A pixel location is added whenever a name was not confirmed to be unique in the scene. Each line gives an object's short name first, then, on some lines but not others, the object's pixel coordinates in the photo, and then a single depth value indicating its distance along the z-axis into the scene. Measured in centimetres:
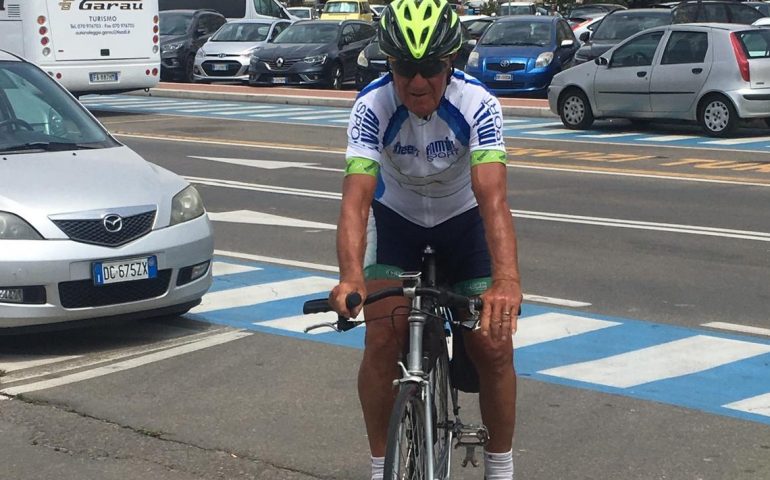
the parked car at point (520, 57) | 2677
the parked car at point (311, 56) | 3138
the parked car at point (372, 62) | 3036
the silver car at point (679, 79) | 2008
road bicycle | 392
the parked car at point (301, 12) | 5167
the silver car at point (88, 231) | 770
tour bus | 2505
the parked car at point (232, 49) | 3419
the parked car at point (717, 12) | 2889
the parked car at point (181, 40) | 3578
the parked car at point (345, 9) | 4991
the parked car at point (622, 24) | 2730
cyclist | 410
